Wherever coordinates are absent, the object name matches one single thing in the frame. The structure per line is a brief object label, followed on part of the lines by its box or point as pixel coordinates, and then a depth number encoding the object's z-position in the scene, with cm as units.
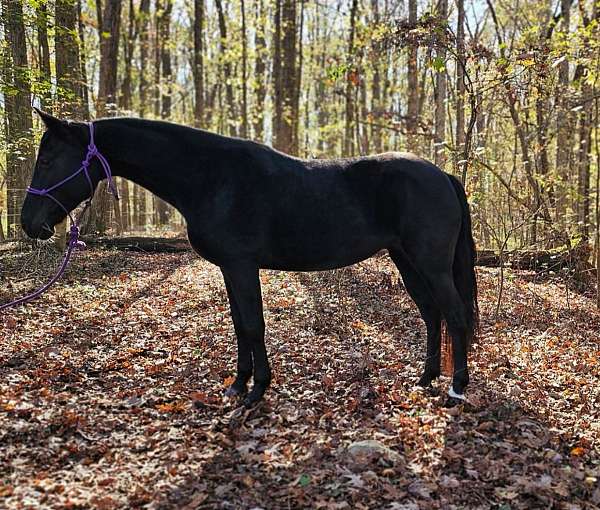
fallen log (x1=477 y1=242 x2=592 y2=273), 923
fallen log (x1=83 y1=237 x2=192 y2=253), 1203
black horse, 416
